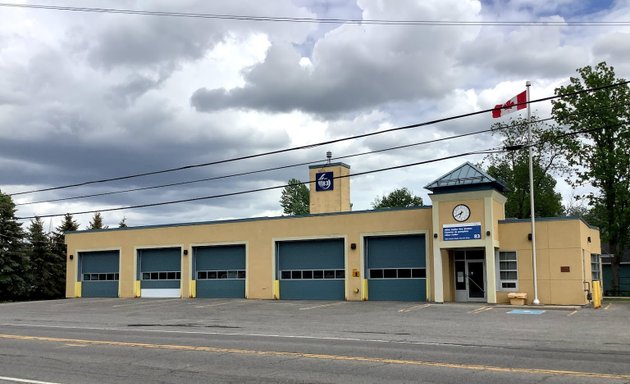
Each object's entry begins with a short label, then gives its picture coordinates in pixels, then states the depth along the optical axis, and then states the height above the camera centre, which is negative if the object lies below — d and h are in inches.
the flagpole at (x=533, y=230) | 1059.9 +39.3
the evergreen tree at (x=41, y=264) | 2198.6 -21.9
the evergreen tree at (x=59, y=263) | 2283.0 -19.3
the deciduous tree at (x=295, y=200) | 3491.6 +322.9
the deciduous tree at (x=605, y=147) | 1618.1 +288.1
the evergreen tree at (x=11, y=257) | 1985.7 +5.1
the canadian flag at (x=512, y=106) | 996.9 +241.5
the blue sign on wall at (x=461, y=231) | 1106.1 +40.1
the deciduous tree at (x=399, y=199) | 3420.3 +310.6
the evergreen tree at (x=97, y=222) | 2792.8 +164.2
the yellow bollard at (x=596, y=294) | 1004.4 -70.5
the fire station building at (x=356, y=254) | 1103.6 +1.4
